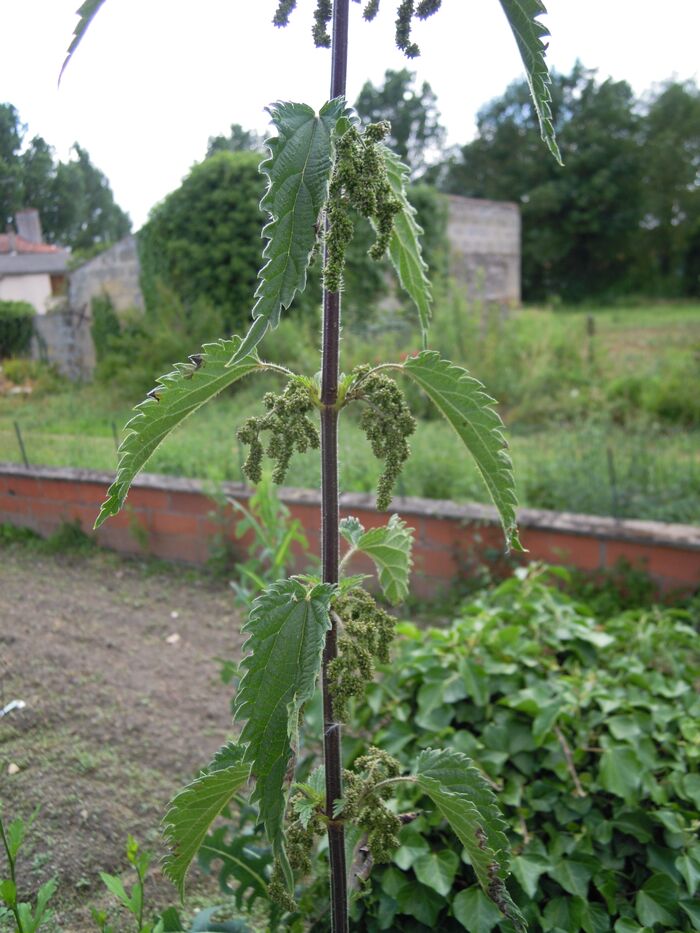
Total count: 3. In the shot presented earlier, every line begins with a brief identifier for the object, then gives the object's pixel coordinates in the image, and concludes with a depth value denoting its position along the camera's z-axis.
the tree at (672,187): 27.52
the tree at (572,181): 29.30
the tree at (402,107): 13.96
